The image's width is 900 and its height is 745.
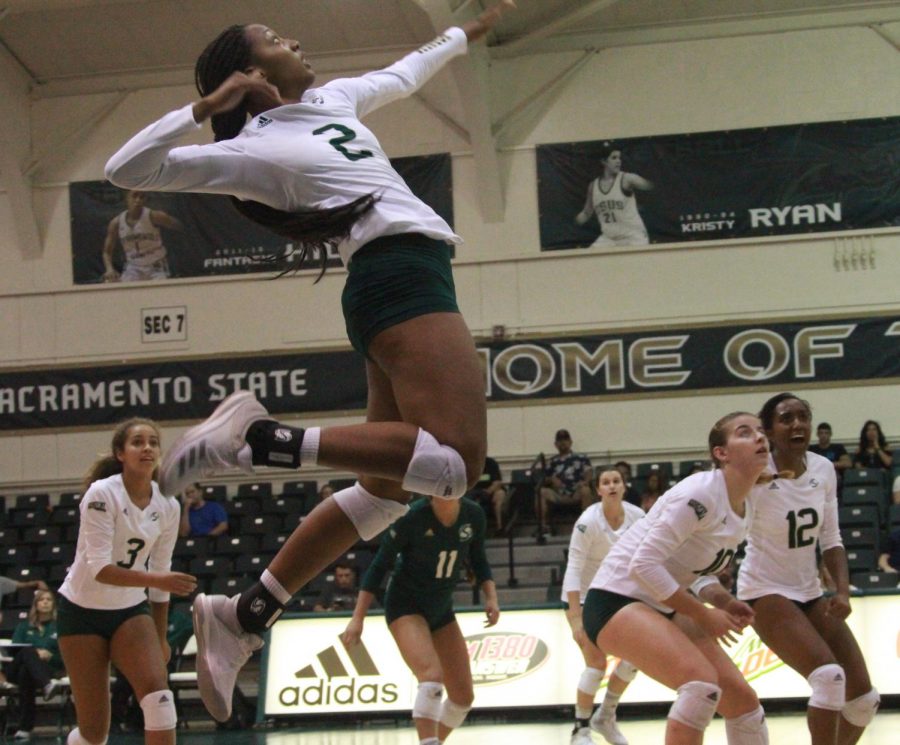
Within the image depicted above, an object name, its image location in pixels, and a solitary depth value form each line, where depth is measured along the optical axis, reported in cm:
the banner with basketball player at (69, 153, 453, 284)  1781
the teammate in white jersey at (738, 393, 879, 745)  638
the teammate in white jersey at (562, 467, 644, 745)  948
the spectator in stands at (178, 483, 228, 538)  1568
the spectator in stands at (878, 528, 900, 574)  1272
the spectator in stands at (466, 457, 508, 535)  1565
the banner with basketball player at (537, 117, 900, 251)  1680
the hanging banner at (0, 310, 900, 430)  1686
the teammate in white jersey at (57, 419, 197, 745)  598
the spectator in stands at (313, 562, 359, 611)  1298
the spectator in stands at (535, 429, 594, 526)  1579
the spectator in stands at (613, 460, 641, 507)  1474
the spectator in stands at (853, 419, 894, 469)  1516
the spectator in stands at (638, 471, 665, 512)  1468
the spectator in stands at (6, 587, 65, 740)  1171
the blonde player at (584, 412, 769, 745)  555
